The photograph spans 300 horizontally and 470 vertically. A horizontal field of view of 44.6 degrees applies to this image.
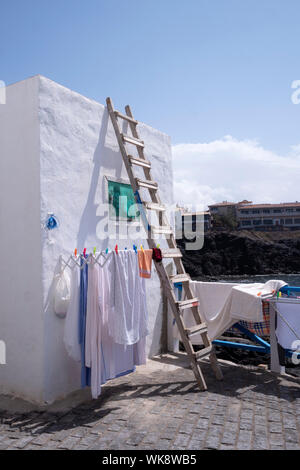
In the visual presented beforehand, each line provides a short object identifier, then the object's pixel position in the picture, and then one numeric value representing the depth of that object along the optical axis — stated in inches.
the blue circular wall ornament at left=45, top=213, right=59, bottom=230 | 175.2
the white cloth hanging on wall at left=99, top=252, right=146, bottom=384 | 168.6
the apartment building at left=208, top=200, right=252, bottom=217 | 2888.8
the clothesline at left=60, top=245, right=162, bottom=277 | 172.4
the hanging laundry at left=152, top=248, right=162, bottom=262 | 187.0
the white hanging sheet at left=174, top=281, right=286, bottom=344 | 207.8
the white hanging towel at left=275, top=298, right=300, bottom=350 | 193.2
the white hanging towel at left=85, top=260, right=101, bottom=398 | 161.5
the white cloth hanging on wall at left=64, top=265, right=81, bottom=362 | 165.9
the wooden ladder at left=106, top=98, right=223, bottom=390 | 186.7
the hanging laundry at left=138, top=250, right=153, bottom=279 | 181.5
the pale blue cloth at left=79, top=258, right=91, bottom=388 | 164.4
